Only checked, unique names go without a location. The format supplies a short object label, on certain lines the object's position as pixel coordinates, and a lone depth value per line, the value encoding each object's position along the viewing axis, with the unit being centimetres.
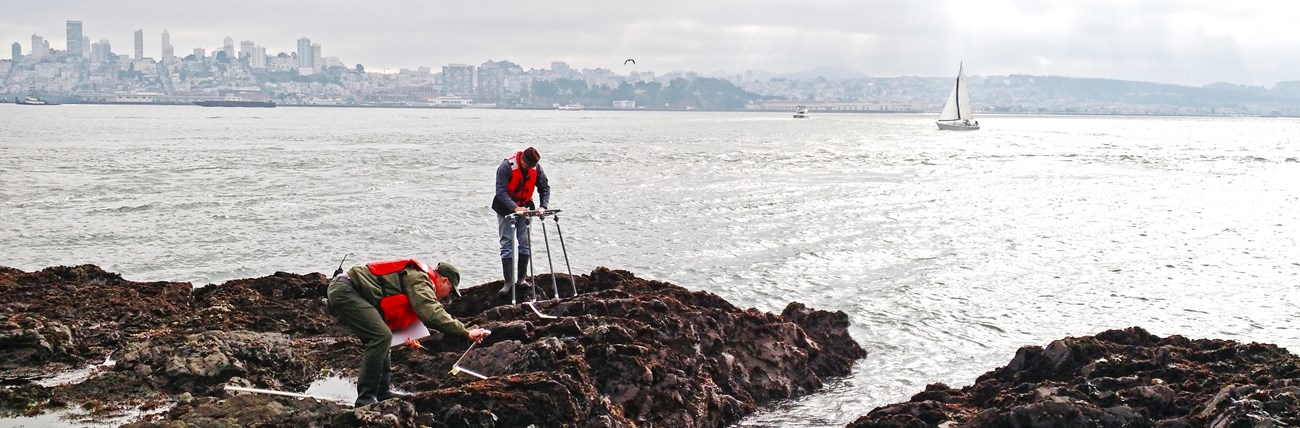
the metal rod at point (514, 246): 1102
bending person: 709
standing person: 1103
